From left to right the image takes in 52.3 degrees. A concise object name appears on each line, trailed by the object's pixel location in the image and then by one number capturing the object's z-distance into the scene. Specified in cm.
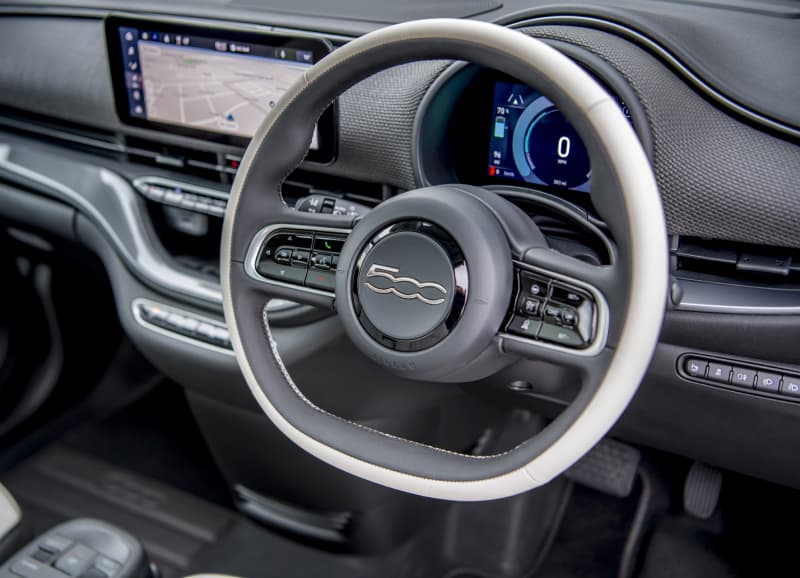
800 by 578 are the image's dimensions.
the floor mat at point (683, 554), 152
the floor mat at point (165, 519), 159
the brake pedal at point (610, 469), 160
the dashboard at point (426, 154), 90
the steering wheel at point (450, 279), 69
